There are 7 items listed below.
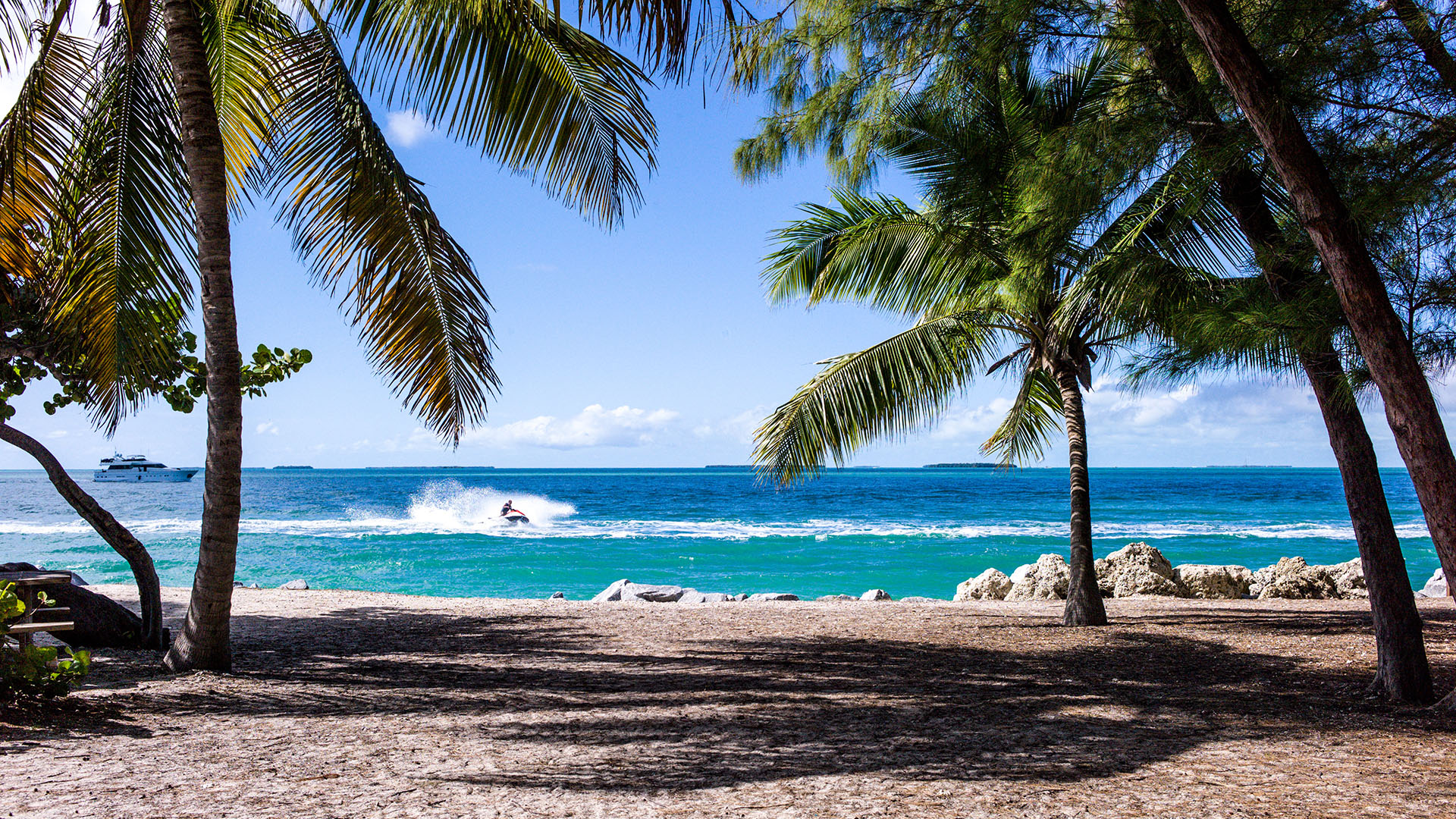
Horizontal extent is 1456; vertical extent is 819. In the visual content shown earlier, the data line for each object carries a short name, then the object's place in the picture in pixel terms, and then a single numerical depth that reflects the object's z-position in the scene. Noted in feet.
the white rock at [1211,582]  37.27
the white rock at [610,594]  42.11
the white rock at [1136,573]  38.06
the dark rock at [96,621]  21.81
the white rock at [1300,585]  36.52
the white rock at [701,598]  40.78
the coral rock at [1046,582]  38.27
